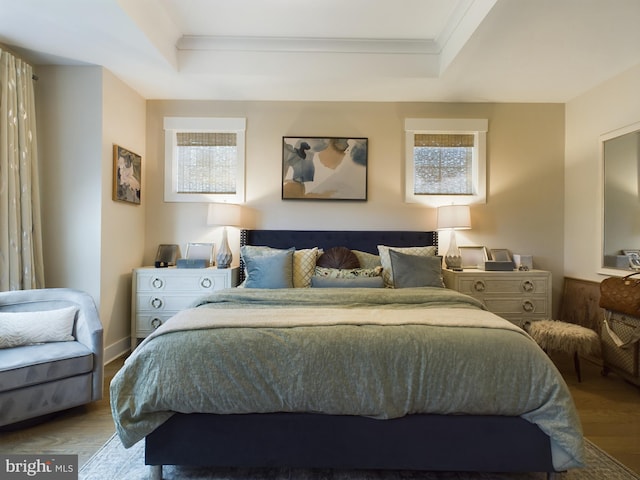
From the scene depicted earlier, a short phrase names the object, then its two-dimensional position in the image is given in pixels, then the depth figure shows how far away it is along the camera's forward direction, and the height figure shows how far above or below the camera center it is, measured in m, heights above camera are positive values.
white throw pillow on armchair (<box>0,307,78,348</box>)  2.08 -0.59
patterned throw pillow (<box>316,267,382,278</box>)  2.81 -0.31
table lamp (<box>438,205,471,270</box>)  3.36 +0.14
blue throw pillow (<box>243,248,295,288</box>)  2.81 -0.29
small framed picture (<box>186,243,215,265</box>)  3.57 -0.17
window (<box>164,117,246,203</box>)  3.65 +0.85
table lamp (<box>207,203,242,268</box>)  3.31 +0.17
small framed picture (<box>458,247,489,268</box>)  3.58 -0.20
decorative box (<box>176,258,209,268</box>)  3.31 -0.27
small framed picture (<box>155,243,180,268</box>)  3.57 -0.19
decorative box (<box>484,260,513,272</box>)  3.30 -0.28
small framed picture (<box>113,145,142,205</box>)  3.10 +0.59
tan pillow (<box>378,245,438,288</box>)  2.99 -0.16
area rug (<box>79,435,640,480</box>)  1.63 -1.17
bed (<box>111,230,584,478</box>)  1.47 -0.73
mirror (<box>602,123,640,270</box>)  2.83 +0.34
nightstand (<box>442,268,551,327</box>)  3.21 -0.51
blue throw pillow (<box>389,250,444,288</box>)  2.83 -0.29
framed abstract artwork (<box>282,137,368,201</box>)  3.62 +0.74
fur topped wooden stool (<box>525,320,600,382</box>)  2.64 -0.81
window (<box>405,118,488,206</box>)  3.62 +0.83
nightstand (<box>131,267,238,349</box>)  3.21 -0.54
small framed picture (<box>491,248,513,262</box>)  3.53 -0.19
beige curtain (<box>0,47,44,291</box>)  2.48 +0.41
